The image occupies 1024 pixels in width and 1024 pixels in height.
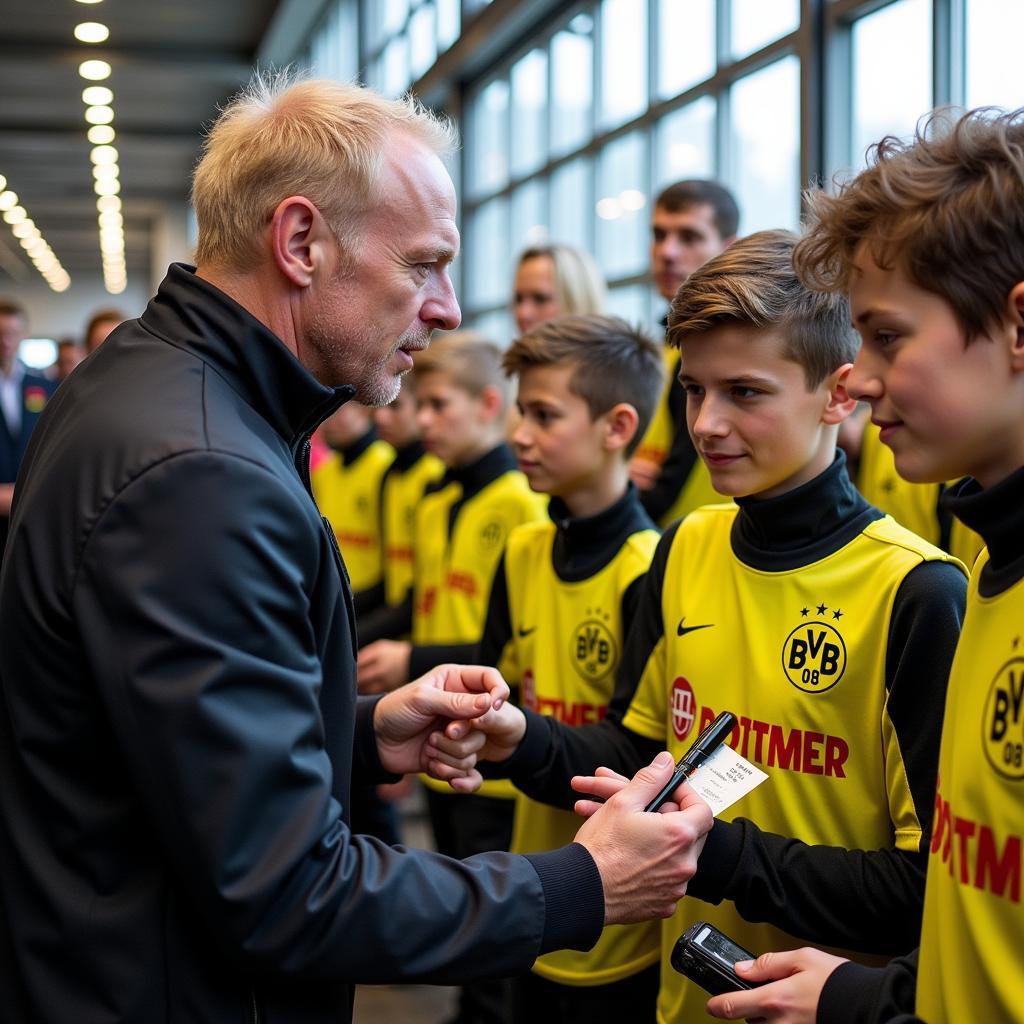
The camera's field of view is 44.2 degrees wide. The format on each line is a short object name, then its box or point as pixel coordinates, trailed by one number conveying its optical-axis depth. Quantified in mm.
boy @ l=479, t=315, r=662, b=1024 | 2385
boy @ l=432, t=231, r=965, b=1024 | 1679
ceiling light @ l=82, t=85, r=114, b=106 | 14409
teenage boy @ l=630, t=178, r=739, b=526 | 3730
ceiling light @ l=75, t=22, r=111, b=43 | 12367
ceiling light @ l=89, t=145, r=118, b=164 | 18094
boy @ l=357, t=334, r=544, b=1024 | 3301
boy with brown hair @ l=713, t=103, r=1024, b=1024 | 1249
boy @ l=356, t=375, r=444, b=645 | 4980
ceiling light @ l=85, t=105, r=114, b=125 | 15531
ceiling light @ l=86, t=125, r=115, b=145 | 16672
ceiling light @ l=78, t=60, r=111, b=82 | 13225
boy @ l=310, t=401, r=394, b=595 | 5414
